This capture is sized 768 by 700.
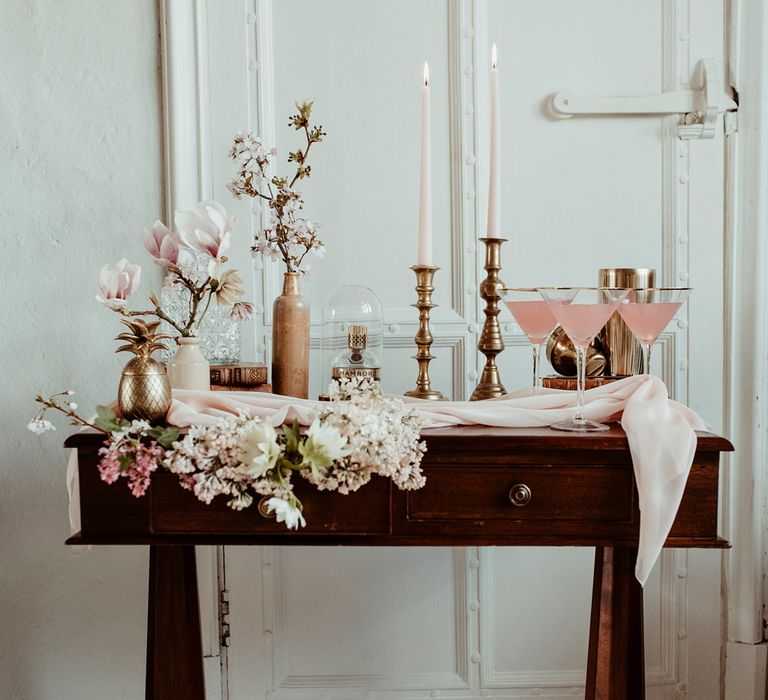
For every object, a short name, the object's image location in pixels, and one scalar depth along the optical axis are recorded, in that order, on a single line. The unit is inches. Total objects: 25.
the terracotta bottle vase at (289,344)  58.1
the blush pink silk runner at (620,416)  45.8
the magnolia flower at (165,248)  55.2
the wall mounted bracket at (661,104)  68.2
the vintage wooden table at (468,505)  47.6
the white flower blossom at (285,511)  42.1
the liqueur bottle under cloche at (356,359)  58.7
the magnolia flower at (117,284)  51.4
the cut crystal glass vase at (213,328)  60.5
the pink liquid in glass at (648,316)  53.9
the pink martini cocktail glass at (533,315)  53.7
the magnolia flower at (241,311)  57.2
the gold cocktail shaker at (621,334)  58.1
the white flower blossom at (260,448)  42.6
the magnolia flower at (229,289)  55.7
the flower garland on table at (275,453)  43.1
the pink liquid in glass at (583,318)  50.0
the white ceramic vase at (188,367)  53.9
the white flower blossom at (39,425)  47.6
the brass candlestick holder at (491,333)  59.2
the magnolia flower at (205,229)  54.2
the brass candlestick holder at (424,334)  58.8
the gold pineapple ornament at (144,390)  47.9
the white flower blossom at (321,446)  42.9
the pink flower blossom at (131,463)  44.0
